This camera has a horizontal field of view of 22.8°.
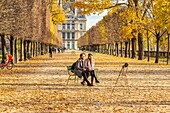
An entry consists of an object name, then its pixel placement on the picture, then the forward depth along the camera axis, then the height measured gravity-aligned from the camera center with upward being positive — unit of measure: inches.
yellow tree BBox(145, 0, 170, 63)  1560.0 +98.1
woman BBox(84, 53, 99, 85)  811.4 -42.7
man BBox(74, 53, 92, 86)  813.9 -52.4
